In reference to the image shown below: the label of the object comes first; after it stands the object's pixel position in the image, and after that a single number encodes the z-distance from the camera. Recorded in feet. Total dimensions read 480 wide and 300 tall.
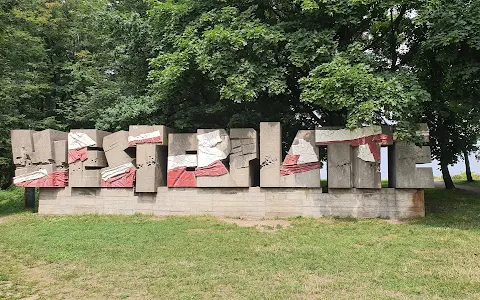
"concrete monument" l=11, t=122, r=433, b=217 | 39.01
